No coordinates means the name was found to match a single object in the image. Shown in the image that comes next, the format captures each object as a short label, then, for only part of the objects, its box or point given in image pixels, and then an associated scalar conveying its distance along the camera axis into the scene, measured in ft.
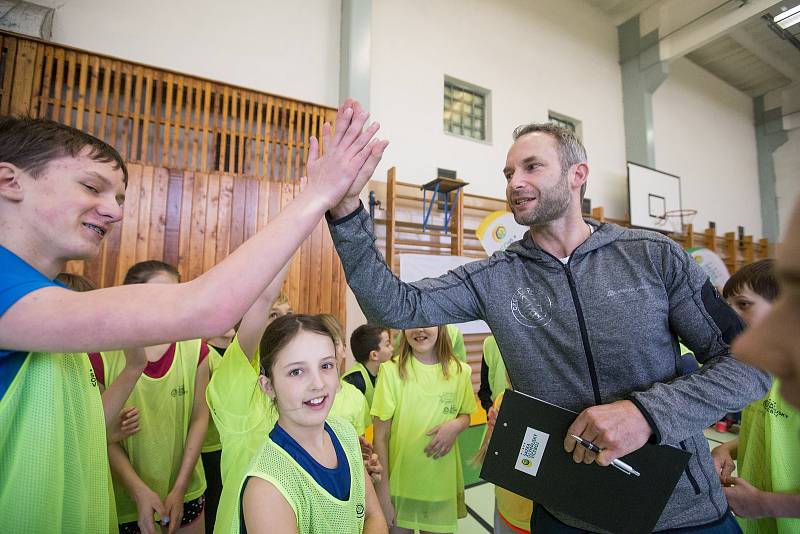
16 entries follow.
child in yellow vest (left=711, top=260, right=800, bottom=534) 4.43
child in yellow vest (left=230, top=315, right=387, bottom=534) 3.55
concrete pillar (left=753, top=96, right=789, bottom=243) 33.50
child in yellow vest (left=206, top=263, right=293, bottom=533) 4.61
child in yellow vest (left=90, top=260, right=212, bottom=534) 5.33
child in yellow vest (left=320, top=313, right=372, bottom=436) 6.84
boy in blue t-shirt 2.23
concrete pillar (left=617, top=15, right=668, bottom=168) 24.77
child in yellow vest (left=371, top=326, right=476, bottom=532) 6.97
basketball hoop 25.41
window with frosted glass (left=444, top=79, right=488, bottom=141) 19.98
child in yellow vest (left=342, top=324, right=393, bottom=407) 8.68
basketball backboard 23.67
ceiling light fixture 20.66
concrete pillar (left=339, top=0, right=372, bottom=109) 16.01
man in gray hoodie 3.39
